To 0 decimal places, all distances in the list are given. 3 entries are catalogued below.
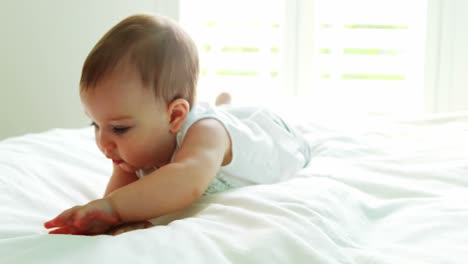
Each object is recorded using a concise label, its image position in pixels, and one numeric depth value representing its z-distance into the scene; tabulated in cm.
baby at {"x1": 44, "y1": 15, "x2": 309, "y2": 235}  83
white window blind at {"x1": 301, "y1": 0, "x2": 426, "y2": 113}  293
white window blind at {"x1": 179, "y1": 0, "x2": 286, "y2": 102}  298
